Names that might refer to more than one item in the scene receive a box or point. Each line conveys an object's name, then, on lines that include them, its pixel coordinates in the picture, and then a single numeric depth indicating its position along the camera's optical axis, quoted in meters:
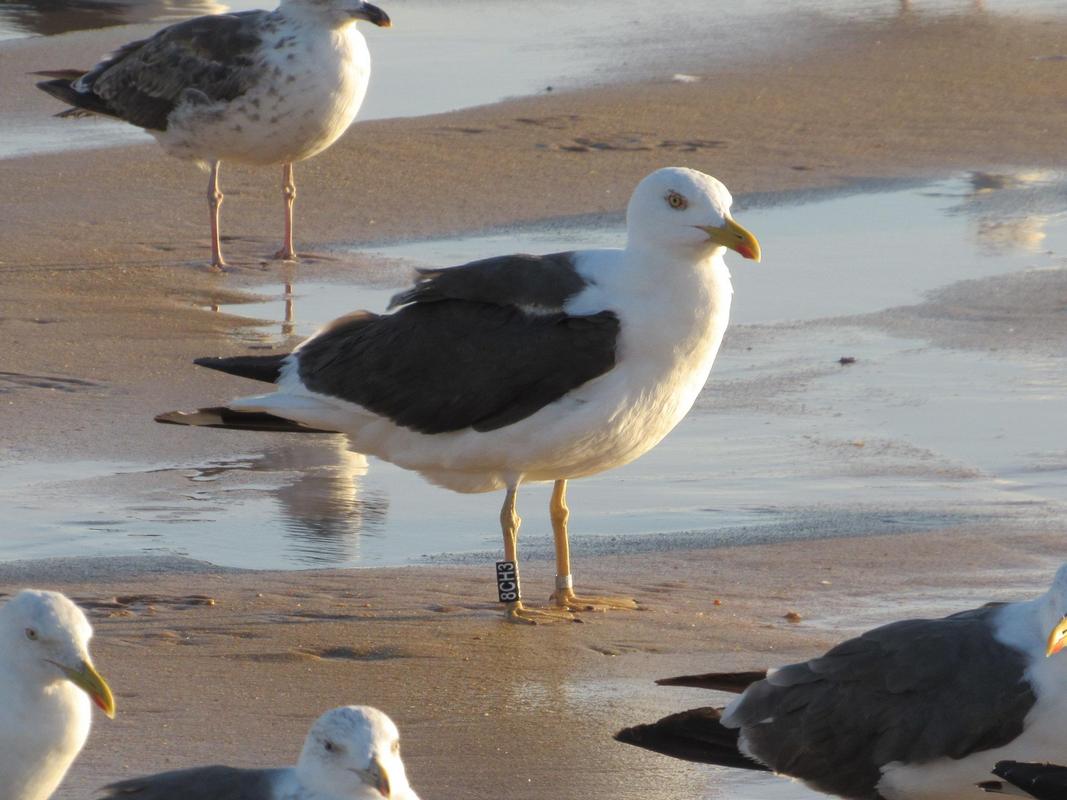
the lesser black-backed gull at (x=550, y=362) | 13.38
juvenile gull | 23.97
